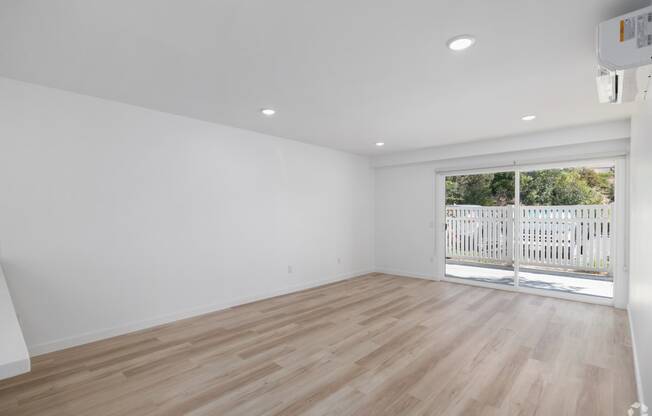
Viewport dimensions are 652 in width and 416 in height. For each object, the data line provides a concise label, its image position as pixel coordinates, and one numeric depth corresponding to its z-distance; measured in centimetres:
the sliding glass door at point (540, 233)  487
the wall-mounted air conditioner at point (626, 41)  150
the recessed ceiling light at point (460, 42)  200
